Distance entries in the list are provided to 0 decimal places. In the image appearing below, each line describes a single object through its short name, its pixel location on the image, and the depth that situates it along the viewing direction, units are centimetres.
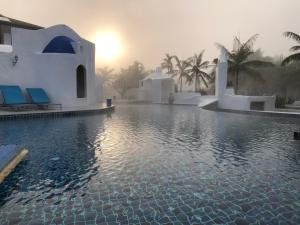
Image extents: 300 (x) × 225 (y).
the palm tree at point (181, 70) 3503
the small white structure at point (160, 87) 3062
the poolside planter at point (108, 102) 2003
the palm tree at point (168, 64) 3922
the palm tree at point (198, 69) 3139
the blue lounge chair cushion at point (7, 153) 538
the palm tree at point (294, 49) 1969
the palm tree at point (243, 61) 2423
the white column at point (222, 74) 2194
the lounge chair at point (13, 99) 1452
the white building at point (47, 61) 1617
